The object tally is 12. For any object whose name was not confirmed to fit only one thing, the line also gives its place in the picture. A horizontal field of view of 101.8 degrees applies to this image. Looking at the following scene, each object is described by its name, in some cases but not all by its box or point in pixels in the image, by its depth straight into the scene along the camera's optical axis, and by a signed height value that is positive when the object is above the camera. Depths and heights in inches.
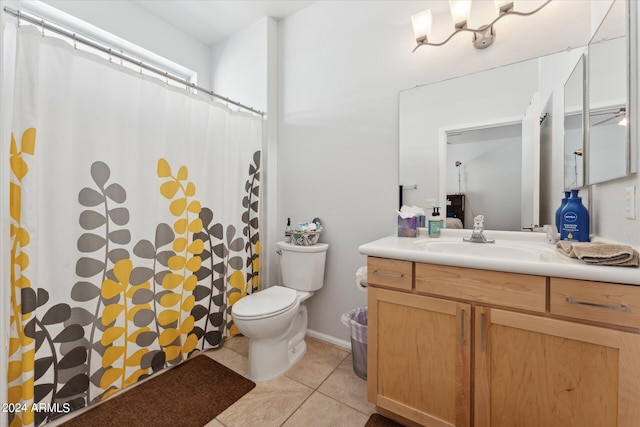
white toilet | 59.9 -24.5
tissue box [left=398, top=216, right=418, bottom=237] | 61.9 -4.4
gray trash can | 61.6 -33.1
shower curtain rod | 44.1 +32.8
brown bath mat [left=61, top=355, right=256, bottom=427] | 50.2 -40.4
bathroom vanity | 31.5 -18.6
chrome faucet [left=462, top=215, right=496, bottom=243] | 54.4 -5.2
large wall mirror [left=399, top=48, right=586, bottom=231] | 54.0 +15.5
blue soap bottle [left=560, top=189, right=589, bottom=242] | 44.4 -2.2
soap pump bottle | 61.1 -4.1
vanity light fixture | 52.5 +40.8
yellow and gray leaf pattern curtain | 44.9 -3.5
